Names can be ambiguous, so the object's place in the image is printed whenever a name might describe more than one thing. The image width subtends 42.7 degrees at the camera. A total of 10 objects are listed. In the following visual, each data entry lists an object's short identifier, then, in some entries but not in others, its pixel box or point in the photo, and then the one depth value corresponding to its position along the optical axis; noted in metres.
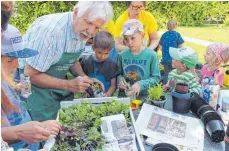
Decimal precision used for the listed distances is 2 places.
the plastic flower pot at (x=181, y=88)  2.04
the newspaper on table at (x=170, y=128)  1.72
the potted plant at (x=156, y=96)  2.08
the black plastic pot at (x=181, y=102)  2.06
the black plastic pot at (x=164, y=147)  1.48
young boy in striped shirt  2.52
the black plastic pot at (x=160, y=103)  2.08
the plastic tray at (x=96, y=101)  1.97
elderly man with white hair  2.10
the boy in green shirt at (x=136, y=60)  2.70
